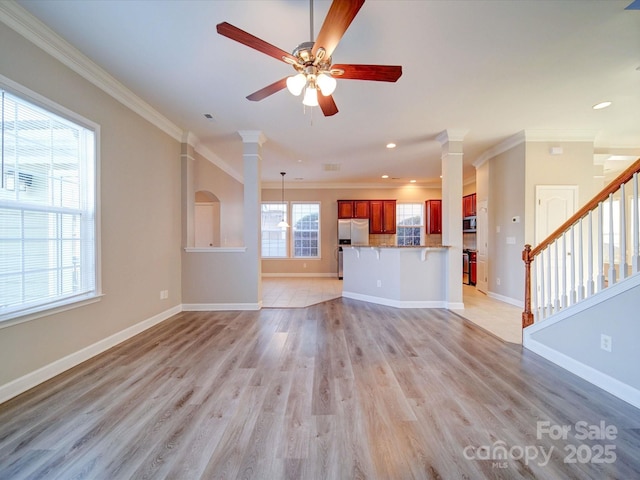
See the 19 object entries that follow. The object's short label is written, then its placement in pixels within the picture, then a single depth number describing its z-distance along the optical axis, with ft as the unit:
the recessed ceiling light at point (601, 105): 10.93
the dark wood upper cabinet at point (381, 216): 25.77
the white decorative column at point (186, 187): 14.17
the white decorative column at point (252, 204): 14.08
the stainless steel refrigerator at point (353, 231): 25.44
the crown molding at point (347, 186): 26.21
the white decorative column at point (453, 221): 14.19
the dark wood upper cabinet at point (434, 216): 25.84
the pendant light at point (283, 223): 22.36
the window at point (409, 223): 26.68
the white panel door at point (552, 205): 14.28
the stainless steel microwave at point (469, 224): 21.01
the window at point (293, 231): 26.71
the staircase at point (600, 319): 6.20
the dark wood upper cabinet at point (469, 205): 21.30
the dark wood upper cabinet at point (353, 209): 25.80
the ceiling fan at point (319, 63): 5.25
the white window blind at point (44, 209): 6.51
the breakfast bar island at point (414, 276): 14.79
